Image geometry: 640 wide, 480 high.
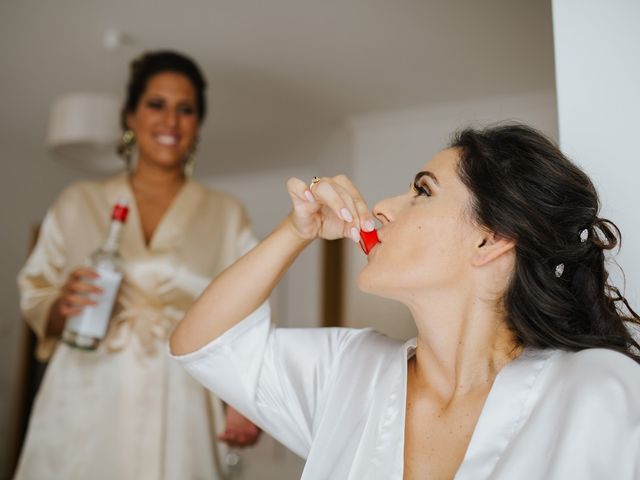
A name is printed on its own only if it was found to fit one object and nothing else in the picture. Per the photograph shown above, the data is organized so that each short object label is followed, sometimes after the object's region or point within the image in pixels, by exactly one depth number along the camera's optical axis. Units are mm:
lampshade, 2184
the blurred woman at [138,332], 1422
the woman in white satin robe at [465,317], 845
